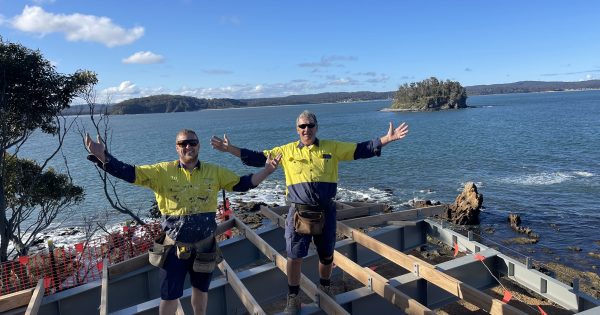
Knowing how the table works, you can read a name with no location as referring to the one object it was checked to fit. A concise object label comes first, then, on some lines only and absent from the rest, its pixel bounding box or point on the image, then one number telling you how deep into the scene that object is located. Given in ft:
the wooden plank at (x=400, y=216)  30.30
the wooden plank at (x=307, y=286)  16.63
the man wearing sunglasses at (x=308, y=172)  17.01
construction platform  17.76
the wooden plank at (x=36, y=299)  17.33
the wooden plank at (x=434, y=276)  16.16
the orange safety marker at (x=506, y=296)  18.29
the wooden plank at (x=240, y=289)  16.22
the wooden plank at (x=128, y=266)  22.32
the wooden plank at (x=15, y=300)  19.07
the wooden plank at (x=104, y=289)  15.91
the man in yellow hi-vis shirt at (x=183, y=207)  14.88
